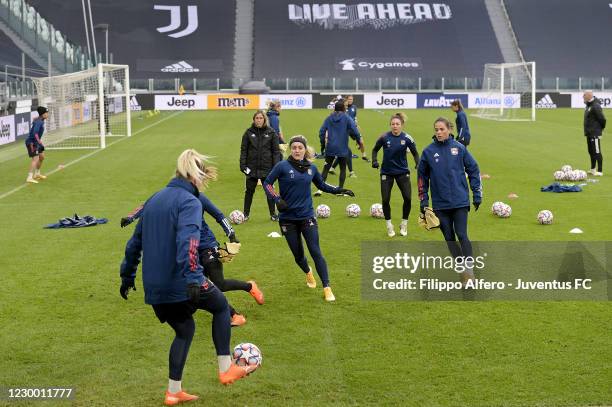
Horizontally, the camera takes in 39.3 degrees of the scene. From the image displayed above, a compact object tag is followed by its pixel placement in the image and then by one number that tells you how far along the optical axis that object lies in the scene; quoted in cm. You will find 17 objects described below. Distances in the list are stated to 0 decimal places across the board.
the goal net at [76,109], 3403
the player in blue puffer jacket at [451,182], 1137
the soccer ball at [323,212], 1777
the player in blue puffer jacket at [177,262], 719
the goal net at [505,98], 5154
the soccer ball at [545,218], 1647
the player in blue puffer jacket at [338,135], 2006
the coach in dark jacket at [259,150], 1638
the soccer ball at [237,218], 1716
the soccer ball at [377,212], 1757
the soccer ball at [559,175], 2291
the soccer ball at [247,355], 824
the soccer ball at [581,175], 2275
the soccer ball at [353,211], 1780
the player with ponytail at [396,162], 1495
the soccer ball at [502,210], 1745
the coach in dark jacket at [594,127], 2336
